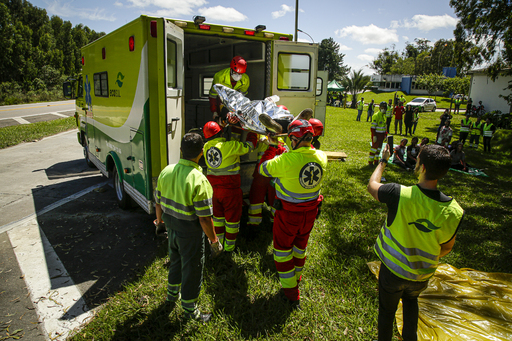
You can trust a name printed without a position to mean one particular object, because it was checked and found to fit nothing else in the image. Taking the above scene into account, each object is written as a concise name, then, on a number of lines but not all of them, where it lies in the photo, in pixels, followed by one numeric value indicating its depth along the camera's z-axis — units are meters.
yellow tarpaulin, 3.06
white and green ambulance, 4.17
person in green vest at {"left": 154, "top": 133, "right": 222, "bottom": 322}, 2.85
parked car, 34.34
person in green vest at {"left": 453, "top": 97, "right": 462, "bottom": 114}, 33.97
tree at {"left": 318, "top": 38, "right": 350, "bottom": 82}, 73.88
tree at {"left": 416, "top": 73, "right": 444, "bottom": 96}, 47.94
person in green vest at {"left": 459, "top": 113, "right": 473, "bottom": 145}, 13.77
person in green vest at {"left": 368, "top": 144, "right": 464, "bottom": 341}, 2.27
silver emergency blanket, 4.20
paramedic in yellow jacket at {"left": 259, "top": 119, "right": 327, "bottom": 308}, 3.16
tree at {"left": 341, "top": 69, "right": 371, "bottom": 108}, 37.59
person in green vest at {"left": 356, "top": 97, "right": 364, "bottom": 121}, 23.69
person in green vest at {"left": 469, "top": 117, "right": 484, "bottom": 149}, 14.07
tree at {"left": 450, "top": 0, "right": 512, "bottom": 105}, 11.77
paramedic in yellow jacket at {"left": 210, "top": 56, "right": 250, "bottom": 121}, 5.15
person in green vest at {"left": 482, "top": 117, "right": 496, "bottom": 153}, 13.43
